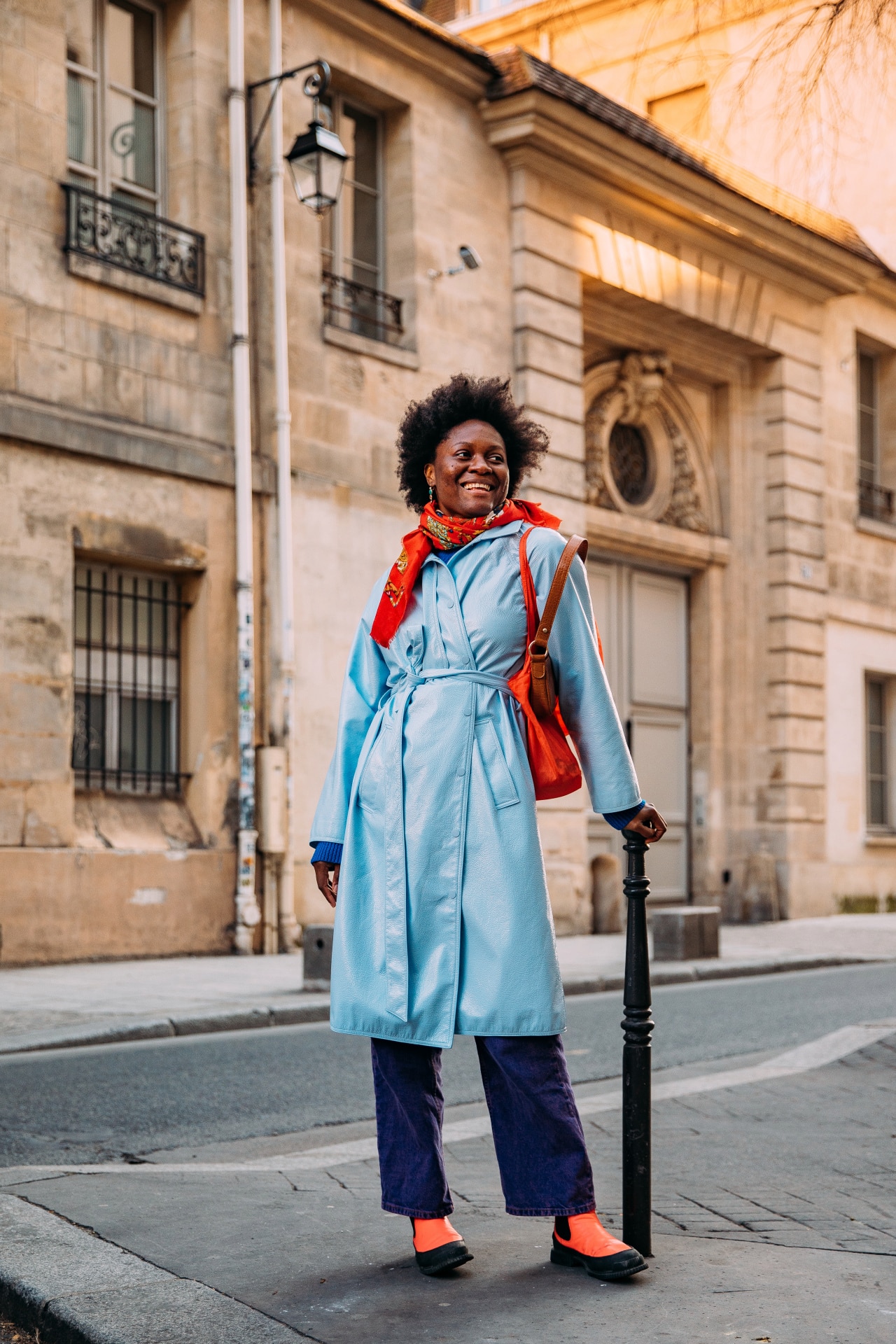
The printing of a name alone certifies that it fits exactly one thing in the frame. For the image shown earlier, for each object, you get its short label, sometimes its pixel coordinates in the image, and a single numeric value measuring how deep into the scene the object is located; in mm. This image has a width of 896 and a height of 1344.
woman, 3213
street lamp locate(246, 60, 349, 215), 11609
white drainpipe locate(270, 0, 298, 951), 12289
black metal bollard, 3295
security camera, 13819
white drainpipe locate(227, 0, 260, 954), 12016
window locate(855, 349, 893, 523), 20703
